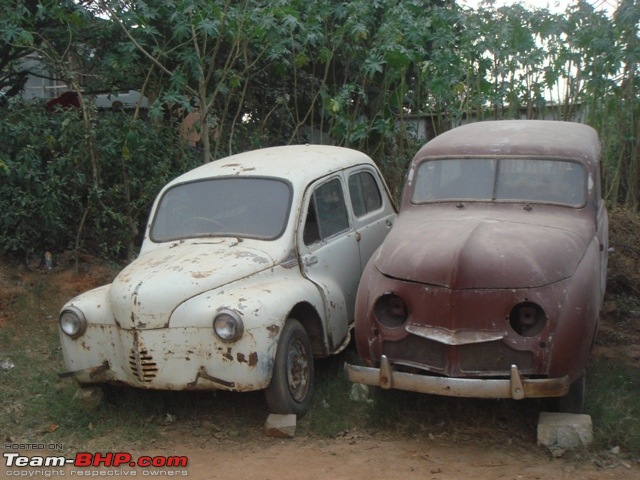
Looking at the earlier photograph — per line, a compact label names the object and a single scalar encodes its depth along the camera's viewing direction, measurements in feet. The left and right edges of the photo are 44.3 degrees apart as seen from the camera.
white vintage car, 17.31
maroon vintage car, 15.79
